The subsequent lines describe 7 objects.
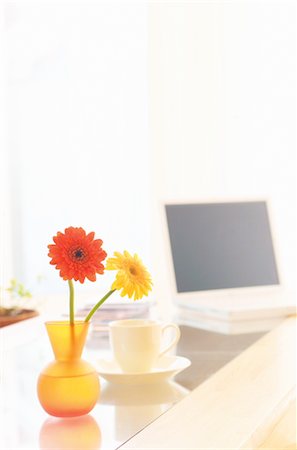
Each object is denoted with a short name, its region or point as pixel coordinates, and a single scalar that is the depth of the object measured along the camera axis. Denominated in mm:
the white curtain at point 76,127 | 3584
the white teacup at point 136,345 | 1182
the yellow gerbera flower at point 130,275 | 991
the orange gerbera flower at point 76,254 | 912
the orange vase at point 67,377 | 950
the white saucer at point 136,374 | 1177
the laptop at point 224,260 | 1903
